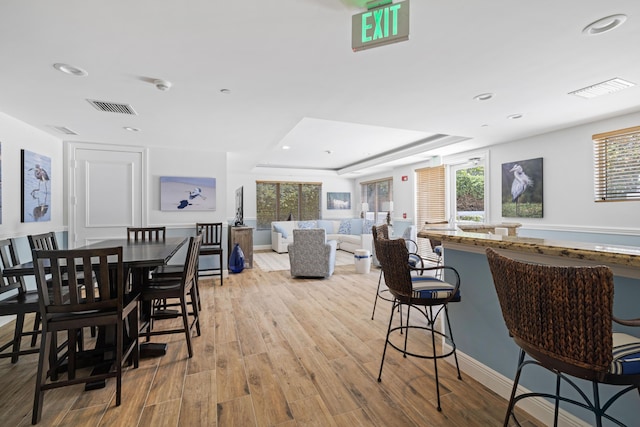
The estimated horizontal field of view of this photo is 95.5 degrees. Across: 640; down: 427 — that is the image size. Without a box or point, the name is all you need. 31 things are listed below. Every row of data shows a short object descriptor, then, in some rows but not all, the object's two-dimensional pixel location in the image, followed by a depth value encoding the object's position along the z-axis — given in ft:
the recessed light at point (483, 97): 9.28
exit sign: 4.61
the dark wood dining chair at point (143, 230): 12.02
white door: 14.62
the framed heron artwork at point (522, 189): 14.62
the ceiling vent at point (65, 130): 12.13
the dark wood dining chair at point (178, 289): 7.55
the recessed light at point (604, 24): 5.53
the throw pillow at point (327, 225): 29.45
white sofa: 24.96
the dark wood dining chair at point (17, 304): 6.30
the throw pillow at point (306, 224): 27.86
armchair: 15.98
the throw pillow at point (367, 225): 25.58
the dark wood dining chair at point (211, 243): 15.37
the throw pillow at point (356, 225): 27.81
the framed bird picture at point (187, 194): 16.12
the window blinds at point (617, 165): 11.25
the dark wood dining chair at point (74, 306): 5.43
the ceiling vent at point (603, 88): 8.43
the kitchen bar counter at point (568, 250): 3.93
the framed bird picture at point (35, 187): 11.34
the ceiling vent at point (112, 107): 9.54
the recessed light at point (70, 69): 7.08
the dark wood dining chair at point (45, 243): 7.91
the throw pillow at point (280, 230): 26.10
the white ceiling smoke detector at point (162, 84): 8.00
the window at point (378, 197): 27.24
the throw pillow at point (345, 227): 28.55
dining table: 6.40
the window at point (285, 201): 29.07
